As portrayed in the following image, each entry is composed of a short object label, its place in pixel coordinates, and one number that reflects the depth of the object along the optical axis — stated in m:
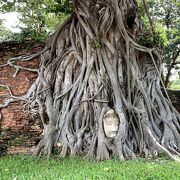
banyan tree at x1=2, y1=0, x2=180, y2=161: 3.14
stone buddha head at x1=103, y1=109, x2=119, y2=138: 3.13
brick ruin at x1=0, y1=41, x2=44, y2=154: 3.53
